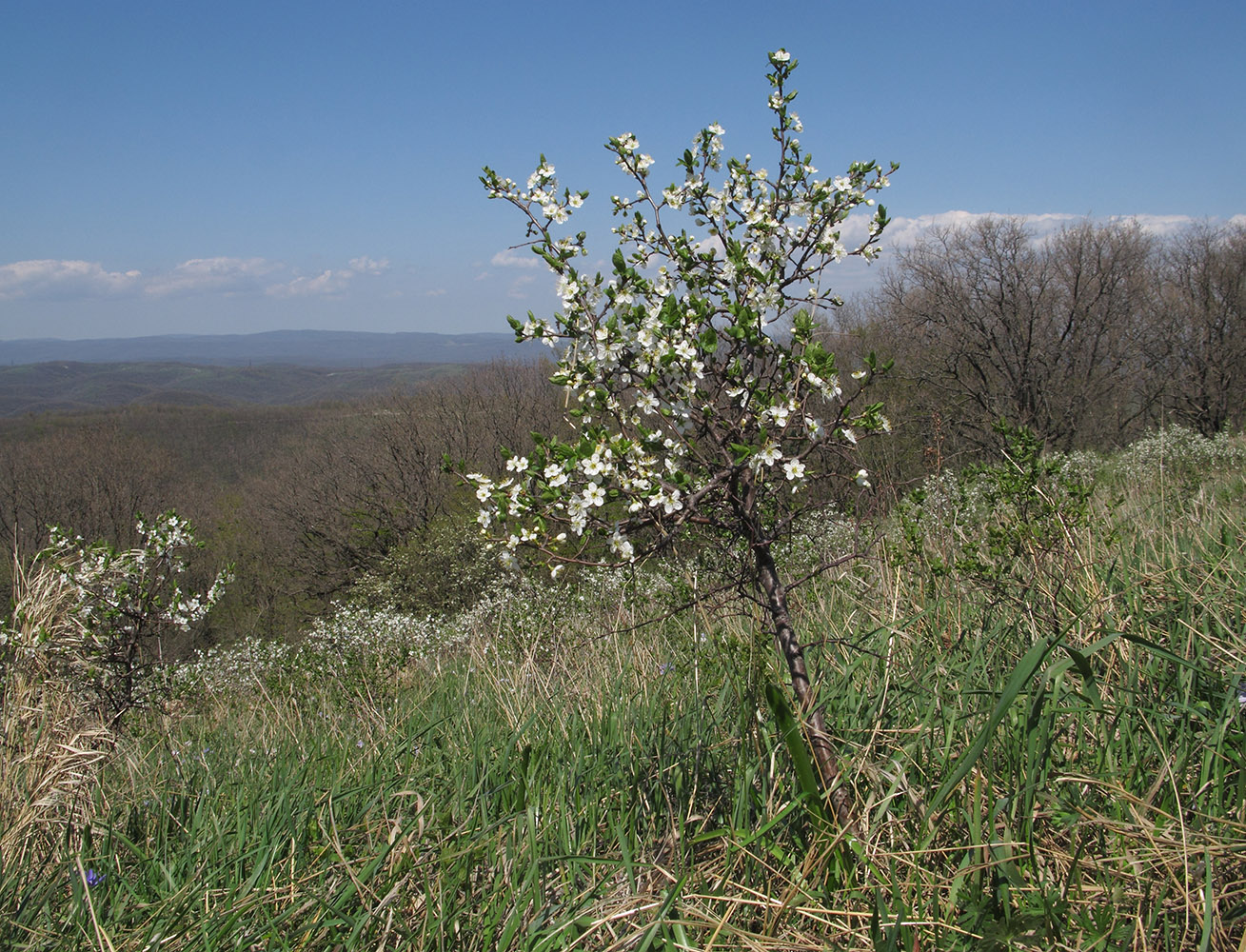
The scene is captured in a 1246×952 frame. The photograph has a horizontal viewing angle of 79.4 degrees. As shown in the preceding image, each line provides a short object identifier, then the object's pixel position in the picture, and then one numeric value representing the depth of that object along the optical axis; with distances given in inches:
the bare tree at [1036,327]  919.7
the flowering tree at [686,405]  75.7
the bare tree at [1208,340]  951.0
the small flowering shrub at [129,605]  229.8
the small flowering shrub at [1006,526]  127.9
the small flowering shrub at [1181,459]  291.6
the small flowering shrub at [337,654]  293.0
